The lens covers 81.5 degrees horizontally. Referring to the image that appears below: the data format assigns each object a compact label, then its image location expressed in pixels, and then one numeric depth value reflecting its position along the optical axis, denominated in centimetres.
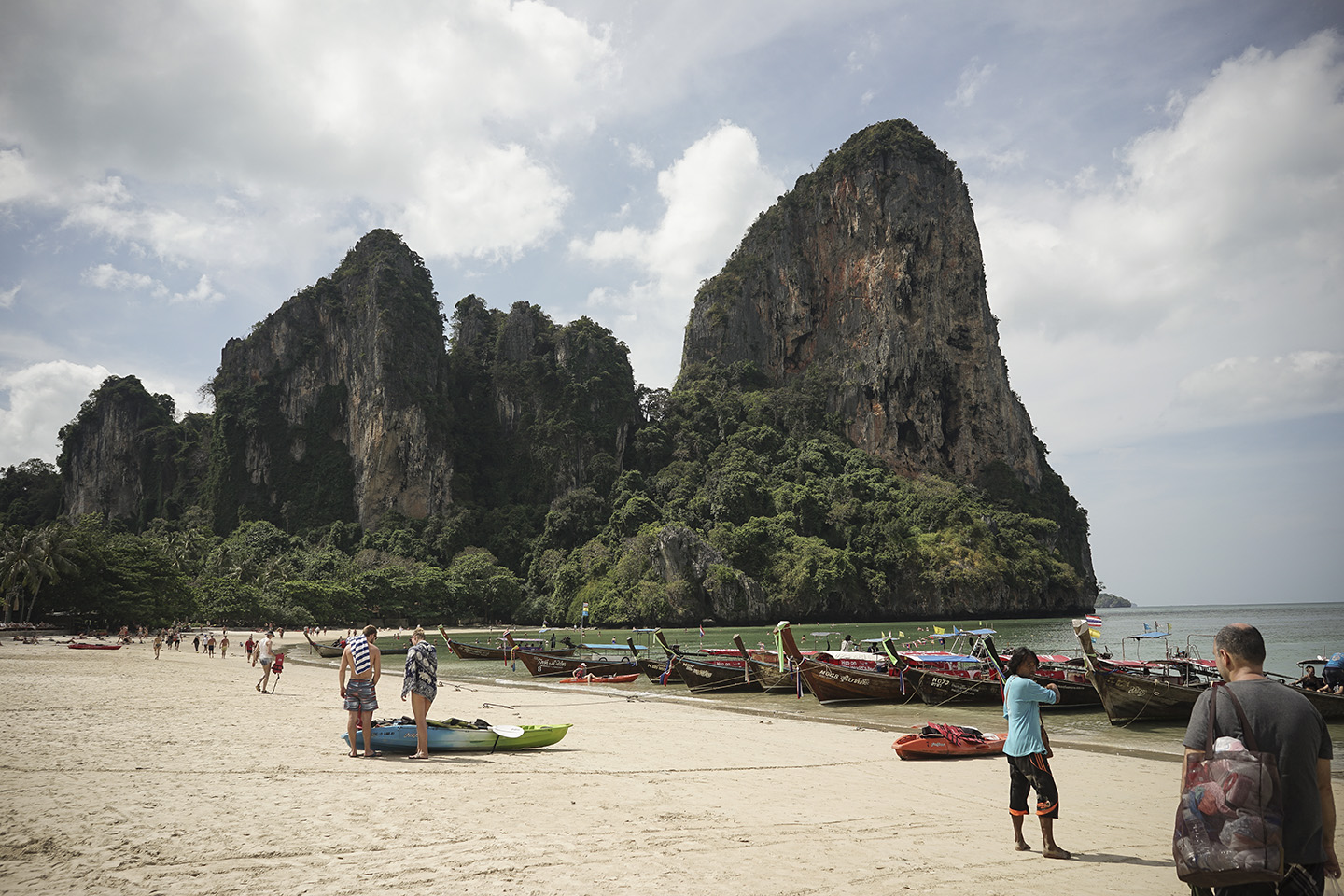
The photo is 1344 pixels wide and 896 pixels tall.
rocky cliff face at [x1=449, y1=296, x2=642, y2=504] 9881
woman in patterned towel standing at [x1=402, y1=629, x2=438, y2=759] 1009
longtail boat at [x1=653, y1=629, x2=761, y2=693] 2356
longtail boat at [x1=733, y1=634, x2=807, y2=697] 2244
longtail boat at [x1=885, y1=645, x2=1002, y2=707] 1864
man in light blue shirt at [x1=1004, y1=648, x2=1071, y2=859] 659
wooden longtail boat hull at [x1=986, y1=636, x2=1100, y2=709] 1853
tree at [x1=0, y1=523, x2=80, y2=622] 4238
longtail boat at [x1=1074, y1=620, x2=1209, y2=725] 1587
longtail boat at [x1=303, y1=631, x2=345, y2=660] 4173
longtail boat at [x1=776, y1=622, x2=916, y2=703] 1955
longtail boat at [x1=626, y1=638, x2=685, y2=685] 2608
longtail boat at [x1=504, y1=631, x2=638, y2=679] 2814
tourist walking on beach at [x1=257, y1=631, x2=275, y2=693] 2053
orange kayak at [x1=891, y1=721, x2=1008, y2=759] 1177
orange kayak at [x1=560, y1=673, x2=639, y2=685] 2691
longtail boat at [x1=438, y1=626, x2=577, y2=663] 3709
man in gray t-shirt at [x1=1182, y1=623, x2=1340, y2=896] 330
